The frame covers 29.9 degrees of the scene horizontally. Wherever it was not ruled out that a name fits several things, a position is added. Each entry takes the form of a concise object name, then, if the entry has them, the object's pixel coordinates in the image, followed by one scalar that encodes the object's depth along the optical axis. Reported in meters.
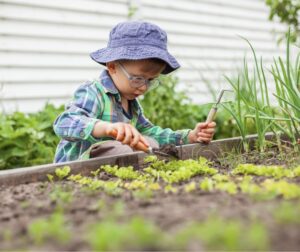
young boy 2.60
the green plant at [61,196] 1.47
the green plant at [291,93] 2.37
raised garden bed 0.97
